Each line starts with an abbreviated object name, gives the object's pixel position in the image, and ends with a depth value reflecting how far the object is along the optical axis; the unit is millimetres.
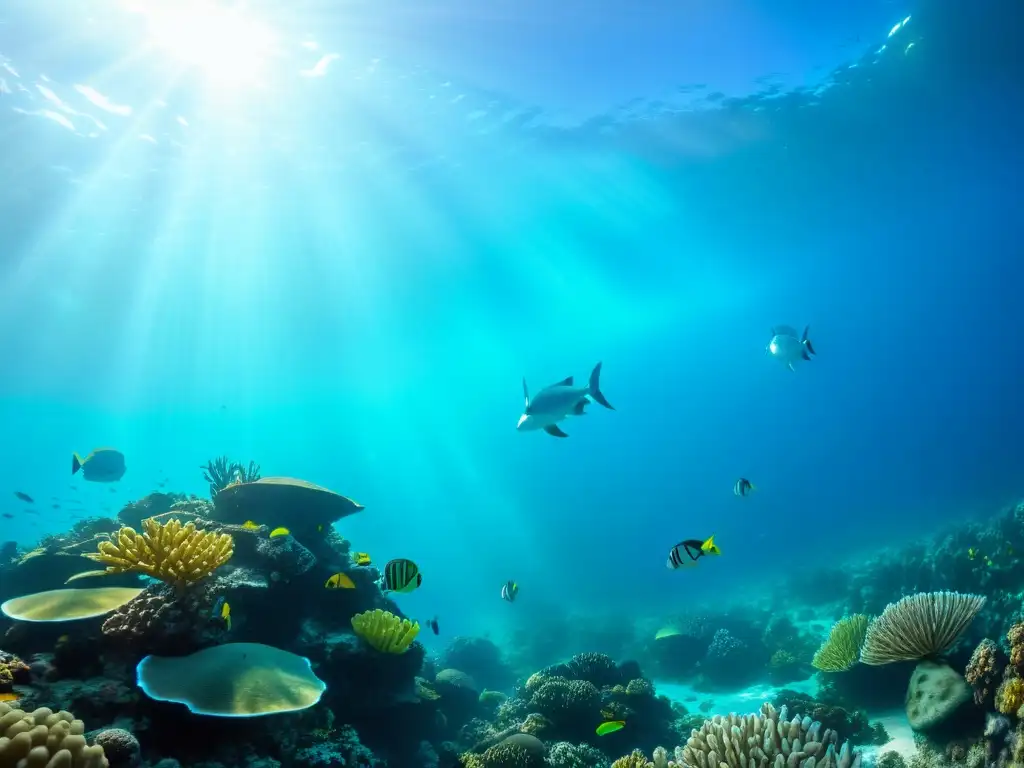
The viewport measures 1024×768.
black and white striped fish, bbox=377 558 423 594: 6461
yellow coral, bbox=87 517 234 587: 4820
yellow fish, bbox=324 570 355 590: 7012
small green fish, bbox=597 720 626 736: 6836
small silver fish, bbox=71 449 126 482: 11586
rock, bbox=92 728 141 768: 3355
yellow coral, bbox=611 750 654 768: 5133
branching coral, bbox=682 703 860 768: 3901
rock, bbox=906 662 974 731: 5273
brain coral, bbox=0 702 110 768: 2604
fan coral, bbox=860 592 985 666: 5656
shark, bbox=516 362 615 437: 7988
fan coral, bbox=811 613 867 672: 8375
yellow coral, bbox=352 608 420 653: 6945
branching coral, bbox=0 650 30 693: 4055
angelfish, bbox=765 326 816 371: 9805
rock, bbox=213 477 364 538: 8188
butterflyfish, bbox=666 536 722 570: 5684
